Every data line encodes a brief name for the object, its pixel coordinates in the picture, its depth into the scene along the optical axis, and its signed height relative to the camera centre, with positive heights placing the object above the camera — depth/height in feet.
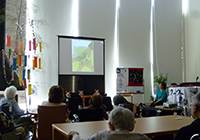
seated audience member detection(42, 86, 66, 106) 11.87 -1.19
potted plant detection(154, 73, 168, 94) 26.61 -0.95
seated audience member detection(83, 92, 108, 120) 11.86 -1.47
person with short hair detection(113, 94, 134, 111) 13.46 -1.66
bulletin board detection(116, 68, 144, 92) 25.02 -0.86
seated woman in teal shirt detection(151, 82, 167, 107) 20.99 -2.20
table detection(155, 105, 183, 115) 15.67 -2.51
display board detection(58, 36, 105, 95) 22.02 +0.80
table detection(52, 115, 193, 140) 7.69 -1.98
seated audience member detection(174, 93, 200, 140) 6.29 -1.60
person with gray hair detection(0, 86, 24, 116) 13.75 -1.64
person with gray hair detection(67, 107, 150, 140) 5.20 -1.27
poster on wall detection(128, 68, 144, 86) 25.60 -0.56
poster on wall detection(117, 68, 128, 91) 24.90 -0.76
